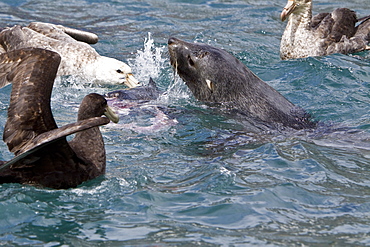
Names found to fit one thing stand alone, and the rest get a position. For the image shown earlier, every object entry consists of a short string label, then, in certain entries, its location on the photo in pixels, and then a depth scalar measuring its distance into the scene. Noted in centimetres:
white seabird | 1786
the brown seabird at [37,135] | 999
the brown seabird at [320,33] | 2011
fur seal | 1375
